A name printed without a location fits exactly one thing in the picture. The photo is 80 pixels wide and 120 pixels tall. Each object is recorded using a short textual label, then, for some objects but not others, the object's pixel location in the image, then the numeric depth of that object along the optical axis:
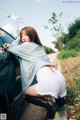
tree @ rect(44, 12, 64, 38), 27.26
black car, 1.47
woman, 1.79
